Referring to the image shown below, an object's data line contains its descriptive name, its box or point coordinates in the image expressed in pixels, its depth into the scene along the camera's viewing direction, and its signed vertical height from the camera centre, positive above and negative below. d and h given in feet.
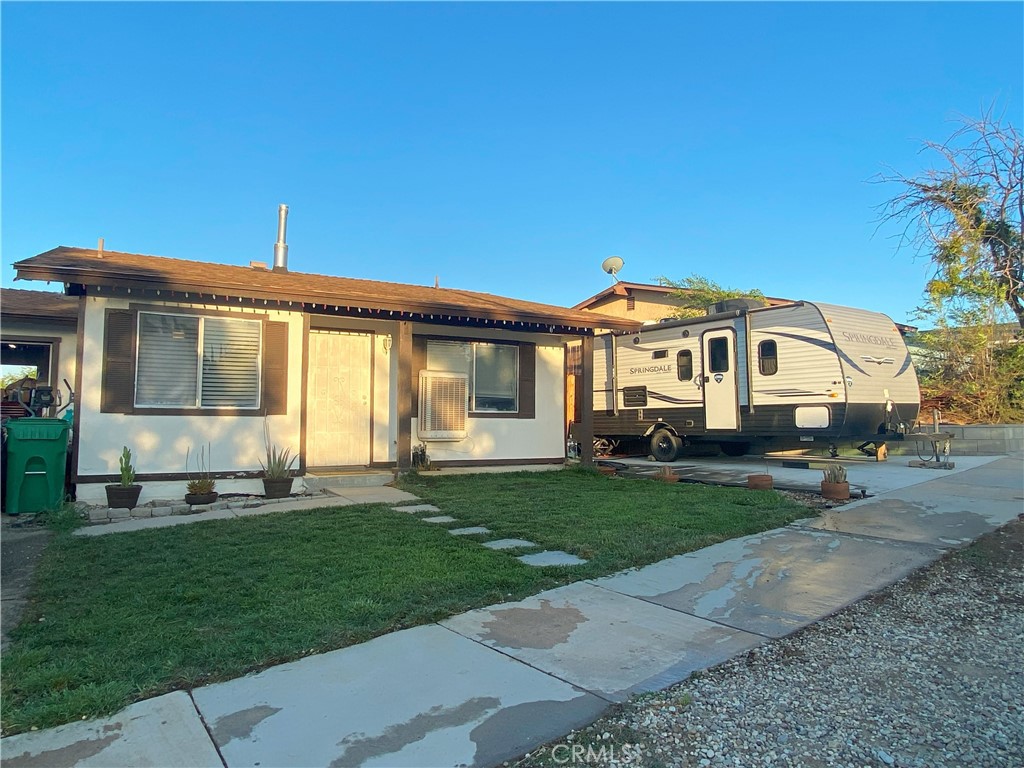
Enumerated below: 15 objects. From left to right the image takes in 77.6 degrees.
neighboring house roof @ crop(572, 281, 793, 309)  73.29 +16.00
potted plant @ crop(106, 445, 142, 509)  24.88 -2.52
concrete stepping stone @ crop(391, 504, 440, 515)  24.85 -3.20
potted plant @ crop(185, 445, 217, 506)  26.25 -2.62
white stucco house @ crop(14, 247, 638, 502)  26.43 +2.89
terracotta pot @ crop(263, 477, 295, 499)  28.43 -2.68
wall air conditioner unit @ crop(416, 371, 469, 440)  34.37 +1.16
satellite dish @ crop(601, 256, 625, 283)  71.05 +18.11
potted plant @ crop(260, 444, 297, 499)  28.43 -2.29
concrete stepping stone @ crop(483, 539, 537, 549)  19.16 -3.56
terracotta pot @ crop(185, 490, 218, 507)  26.21 -2.91
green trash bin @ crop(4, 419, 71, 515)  23.82 -1.35
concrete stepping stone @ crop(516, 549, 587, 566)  17.37 -3.68
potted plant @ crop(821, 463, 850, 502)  27.66 -2.56
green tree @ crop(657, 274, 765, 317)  70.08 +14.99
